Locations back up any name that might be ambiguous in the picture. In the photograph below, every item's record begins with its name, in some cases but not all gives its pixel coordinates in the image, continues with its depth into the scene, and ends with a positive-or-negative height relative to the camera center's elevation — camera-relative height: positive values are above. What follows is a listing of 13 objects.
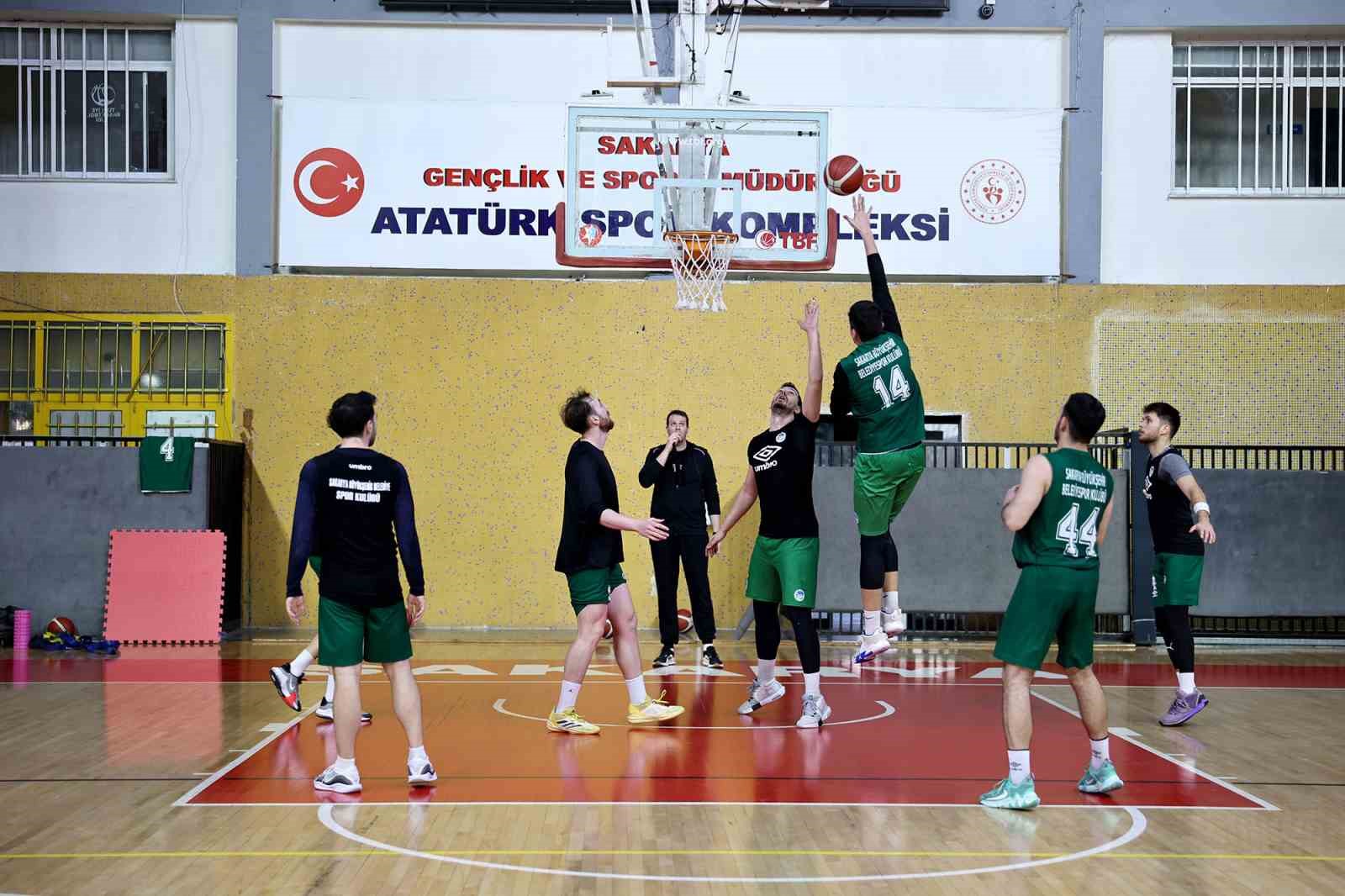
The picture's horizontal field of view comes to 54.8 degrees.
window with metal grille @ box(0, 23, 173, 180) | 15.52 +4.14
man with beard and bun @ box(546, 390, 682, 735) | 7.95 -0.67
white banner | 15.16 +3.07
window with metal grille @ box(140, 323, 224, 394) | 15.09 +1.01
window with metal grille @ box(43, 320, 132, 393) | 15.08 +1.03
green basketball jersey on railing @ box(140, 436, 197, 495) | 13.95 -0.22
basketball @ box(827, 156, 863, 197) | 8.56 +1.81
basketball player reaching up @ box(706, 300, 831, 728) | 8.46 -0.54
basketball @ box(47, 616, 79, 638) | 13.18 -1.86
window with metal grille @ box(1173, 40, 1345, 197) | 15.90 +4.08
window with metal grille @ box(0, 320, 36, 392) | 15.08 +1.05
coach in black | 11.76 -0.74
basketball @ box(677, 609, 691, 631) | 14.25 -1.92
